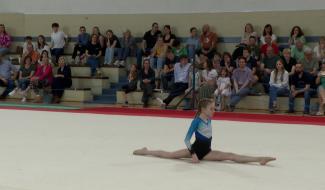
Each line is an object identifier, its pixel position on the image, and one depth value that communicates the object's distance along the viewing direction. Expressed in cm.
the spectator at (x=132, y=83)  1731
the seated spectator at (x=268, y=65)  1587
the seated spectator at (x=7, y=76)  1923
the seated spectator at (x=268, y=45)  1653
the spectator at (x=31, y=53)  1975
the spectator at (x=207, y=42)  1759
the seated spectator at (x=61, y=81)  1825
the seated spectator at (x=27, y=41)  2034
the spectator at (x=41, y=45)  2033
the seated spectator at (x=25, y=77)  1875
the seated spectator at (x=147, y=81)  1684
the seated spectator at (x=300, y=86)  1476
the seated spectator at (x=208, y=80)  1563
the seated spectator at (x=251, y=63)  1605
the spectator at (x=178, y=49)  1788
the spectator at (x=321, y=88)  1445
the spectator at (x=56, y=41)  2055
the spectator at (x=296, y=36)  1672
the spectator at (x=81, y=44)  1984
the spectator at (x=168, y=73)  1692
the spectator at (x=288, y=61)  1584
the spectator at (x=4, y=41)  2142
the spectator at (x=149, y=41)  1891
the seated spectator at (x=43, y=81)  1839
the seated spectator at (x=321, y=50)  1589
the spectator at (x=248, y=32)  1736
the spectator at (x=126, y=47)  1923
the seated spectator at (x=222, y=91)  1560
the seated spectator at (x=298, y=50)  1634
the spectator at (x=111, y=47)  1922
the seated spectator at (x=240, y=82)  1560
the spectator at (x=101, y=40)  1947
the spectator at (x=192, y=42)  1769
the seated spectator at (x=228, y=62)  1639
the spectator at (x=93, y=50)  1920
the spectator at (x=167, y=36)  1858
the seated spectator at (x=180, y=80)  1633
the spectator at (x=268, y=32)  1717
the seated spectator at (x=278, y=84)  1515
